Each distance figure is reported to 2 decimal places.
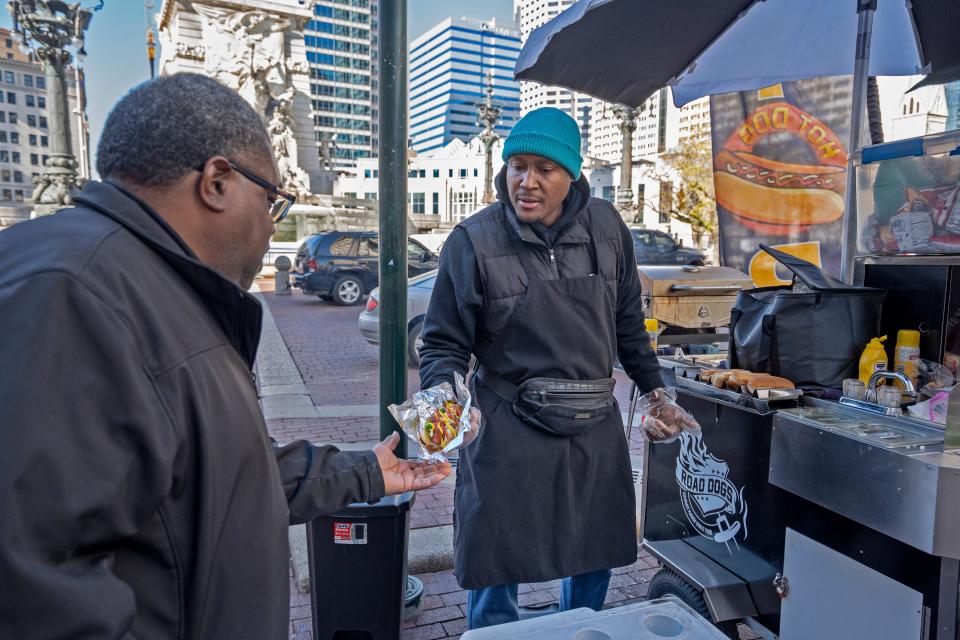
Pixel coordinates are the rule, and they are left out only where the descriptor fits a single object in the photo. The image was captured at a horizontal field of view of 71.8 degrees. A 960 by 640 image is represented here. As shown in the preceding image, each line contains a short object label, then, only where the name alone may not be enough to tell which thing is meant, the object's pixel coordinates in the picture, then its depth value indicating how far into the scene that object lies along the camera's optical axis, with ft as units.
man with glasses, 3.02
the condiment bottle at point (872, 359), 8.63
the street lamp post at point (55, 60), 42.27
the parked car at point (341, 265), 56.03
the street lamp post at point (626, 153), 63.98
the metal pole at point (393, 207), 9.56
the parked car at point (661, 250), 77.51
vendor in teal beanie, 7.77
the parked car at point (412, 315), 29.96
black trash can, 8.61
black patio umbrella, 10.92
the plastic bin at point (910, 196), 8.48
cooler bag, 8.61
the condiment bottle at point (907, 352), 8.59
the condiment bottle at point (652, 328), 15.55
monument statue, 118.83
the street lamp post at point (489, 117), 91.97
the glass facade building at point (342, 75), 327.06
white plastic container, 6.39
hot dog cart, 6.31
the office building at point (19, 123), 308.19
